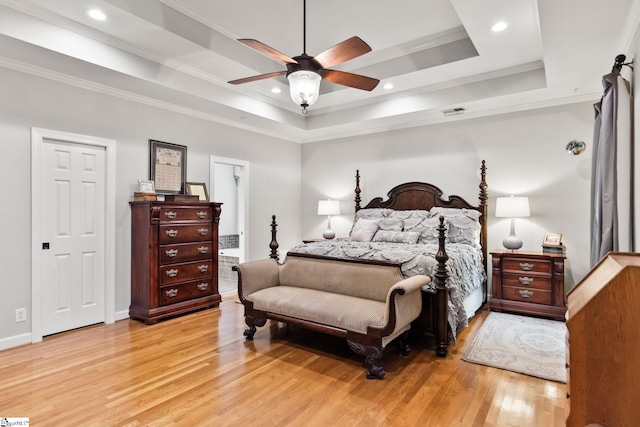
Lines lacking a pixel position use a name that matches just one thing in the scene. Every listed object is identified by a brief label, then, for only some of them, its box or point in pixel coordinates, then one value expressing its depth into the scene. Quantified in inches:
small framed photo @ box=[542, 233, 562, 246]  159.8
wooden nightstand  151.6
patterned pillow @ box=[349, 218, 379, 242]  187.6
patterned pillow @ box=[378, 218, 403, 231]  188.9
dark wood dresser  152.5
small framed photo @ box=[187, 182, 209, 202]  182.1
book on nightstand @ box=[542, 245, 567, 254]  157.1
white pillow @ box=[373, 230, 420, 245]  172.4
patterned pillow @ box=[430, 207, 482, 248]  169.2
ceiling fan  93.0
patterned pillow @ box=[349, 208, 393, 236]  207.5
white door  136.2
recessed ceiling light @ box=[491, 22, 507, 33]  113.7
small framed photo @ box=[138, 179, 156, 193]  159.0
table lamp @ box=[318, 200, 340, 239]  229.1
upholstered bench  103.1
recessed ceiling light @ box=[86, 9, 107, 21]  107.3
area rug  107.3
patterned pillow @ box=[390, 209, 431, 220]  189.8
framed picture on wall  169.2
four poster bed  119.8
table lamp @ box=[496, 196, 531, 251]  164.1
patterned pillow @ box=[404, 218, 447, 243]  173.7
